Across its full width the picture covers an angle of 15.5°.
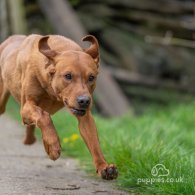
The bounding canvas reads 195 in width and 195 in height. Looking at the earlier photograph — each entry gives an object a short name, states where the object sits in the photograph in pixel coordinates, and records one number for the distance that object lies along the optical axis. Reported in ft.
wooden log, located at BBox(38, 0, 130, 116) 37.96
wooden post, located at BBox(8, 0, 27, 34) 39.60
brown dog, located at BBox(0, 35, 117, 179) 17.94
